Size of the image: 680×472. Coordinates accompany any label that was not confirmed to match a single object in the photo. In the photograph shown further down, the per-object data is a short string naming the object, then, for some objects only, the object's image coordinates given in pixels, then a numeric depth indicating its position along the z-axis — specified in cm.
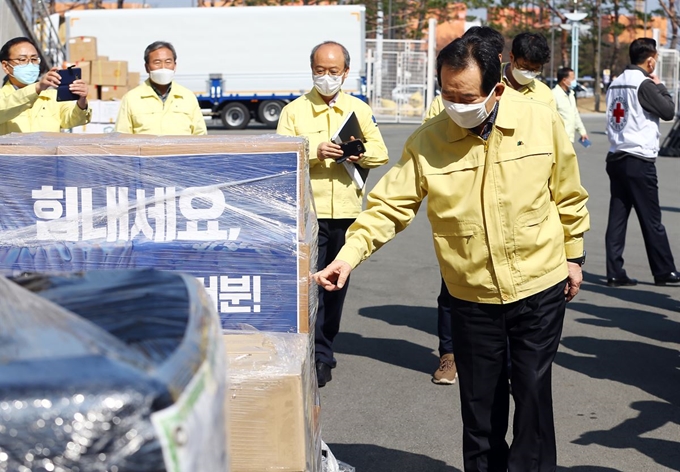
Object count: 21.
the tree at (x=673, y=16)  5281
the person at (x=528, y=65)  587
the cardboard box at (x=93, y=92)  1819
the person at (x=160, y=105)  603
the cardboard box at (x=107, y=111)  1606
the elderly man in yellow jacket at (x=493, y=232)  350
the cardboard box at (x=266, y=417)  299
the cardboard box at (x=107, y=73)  1822
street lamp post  3769
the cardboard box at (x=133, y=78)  2048
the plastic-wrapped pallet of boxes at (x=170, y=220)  352
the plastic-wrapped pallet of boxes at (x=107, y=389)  146
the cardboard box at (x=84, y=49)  1903
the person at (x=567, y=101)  1014
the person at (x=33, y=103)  605
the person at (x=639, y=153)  838
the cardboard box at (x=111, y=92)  1847
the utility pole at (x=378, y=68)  3303
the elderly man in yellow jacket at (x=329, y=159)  571
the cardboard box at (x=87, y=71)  1820
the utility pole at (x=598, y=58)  4734
